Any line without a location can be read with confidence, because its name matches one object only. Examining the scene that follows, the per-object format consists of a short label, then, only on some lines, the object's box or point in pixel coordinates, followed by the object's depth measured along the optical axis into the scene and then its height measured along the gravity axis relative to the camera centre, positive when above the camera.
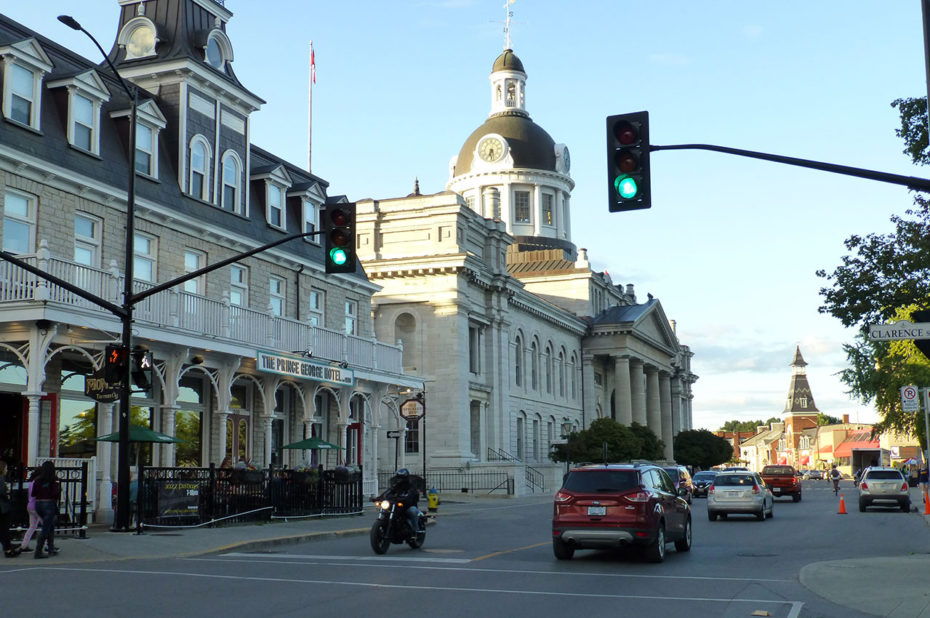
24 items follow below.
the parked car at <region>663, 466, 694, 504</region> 38.67 -0.93
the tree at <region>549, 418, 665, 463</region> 62.44 +0.50
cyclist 58.03 -1.52
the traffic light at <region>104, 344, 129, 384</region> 19.77 +1.77
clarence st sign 13.41 +1.57
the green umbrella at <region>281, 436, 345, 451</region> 31.56 +0.36
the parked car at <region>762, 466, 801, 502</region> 47.94 -1.48
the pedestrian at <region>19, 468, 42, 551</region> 17.27 -0.99
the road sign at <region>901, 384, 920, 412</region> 27.17 +1.31
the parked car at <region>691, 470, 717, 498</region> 53.41 -1.53
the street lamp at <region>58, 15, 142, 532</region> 20.22 +1.13
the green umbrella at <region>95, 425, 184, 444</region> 22.73 +0.49
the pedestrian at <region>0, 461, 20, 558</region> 16.97 -1.01
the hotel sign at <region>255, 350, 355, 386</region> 28.03 +2.46
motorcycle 18.70 -1.28
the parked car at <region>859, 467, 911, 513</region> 37.53 -1.52
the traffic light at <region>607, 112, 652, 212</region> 12.81 +3.42
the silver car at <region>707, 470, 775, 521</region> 30.45 -1.29
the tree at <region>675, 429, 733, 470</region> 94.31 +0.17
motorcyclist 19.25 -0.70
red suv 17.27 -0.97
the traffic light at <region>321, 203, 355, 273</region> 17.27 +3.55
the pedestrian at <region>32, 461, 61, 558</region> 16.88 -0.66
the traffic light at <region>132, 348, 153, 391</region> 20.20 +1.71
